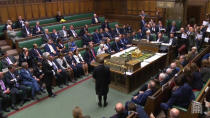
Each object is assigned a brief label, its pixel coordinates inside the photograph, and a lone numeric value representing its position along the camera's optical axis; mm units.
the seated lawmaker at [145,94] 4336
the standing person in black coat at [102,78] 5012
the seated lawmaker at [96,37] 9750
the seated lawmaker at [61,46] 8172
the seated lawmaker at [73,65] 7378
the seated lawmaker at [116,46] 9156
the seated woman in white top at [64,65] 7160
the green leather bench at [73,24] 9885
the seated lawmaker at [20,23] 9375
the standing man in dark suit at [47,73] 5879
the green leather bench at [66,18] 10356
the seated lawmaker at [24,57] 7043
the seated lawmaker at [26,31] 8854
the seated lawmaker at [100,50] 8102
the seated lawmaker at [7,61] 6617
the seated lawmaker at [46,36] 8603
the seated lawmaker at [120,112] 3521
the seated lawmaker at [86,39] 9289
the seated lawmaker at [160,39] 9086
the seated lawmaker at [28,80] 5984
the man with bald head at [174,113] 3236
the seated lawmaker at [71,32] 9922
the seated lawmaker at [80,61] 7640
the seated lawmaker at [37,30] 9133
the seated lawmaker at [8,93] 5480
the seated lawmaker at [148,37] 9351
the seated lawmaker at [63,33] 9516
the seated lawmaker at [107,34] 10406
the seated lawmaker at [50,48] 7852
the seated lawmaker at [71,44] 8477
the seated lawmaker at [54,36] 8953
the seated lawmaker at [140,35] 10215
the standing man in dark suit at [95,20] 11812
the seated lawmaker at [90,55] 8014
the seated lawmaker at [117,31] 11077
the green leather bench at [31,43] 7934
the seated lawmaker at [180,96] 3925
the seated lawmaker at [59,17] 11297
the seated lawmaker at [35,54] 7350
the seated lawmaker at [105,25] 11446
